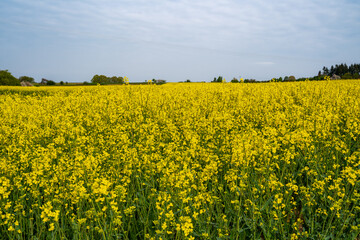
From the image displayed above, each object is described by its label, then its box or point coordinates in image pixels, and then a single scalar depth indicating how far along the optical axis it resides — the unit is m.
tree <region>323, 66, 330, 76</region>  105.01
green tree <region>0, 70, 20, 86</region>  59.81
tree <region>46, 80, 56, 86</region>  55.16
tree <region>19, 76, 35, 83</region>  81.78
